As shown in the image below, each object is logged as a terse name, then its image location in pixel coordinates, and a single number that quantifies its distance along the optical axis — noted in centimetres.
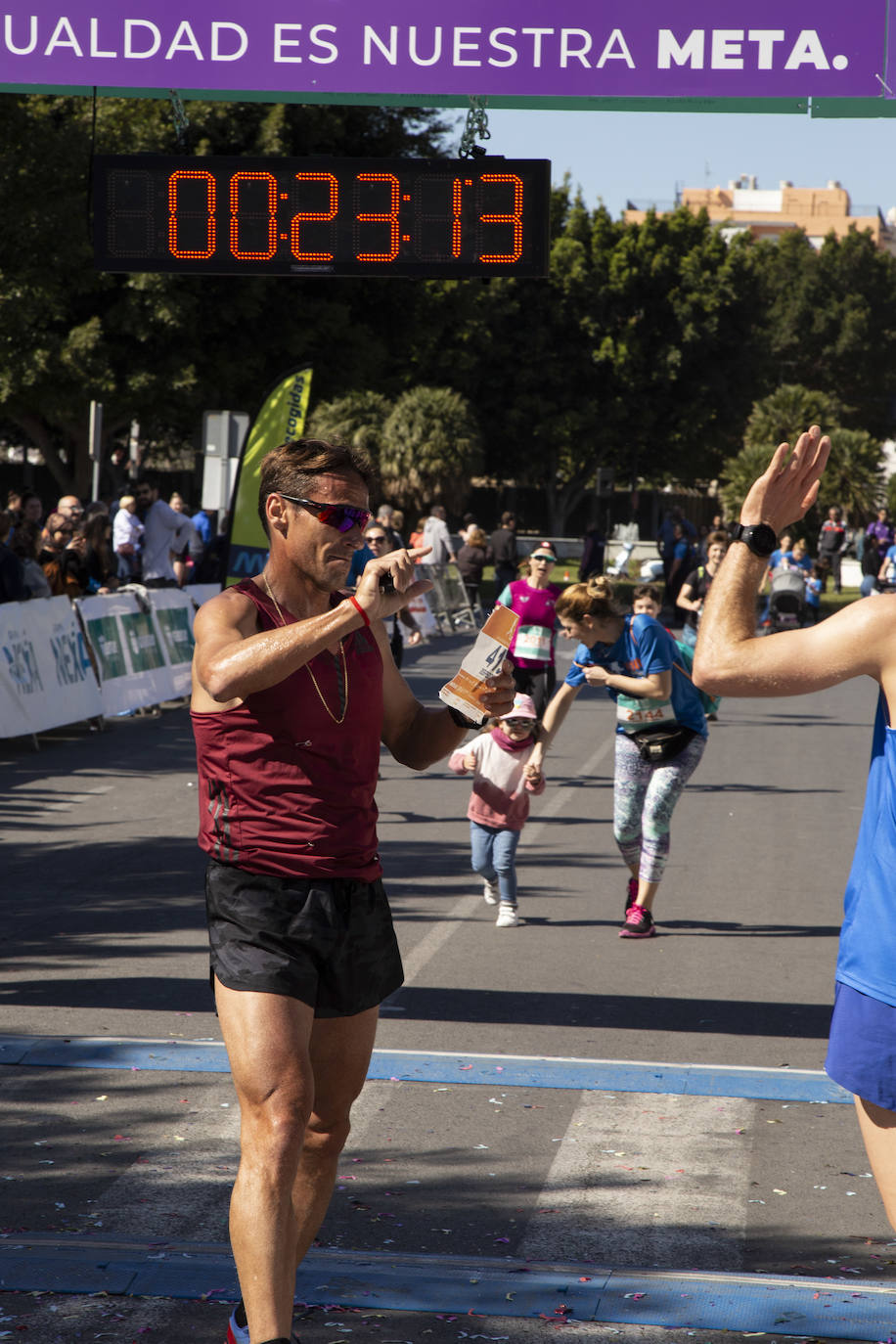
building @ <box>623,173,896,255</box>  13425
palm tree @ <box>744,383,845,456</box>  5831
